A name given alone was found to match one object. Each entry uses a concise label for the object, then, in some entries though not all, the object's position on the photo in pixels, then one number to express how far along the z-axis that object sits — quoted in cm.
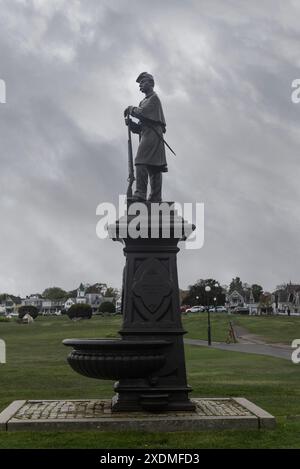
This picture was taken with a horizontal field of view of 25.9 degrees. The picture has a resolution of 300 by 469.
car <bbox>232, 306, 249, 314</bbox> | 11169
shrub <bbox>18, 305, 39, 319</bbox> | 8369
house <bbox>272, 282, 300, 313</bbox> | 12194
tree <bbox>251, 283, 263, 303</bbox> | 15235
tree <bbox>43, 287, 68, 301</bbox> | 17075
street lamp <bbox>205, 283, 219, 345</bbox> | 3592
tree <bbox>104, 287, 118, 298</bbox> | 15727
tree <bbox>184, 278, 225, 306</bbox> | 12387
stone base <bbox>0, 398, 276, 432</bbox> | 922
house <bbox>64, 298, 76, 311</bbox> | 15492
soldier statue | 1156
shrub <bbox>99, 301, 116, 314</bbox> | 10069
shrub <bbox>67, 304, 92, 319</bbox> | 7912
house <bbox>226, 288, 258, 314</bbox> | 14752
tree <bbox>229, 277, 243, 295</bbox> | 16280
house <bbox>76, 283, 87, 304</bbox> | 15402
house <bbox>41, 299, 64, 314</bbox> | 16438
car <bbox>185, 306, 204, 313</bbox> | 10338
